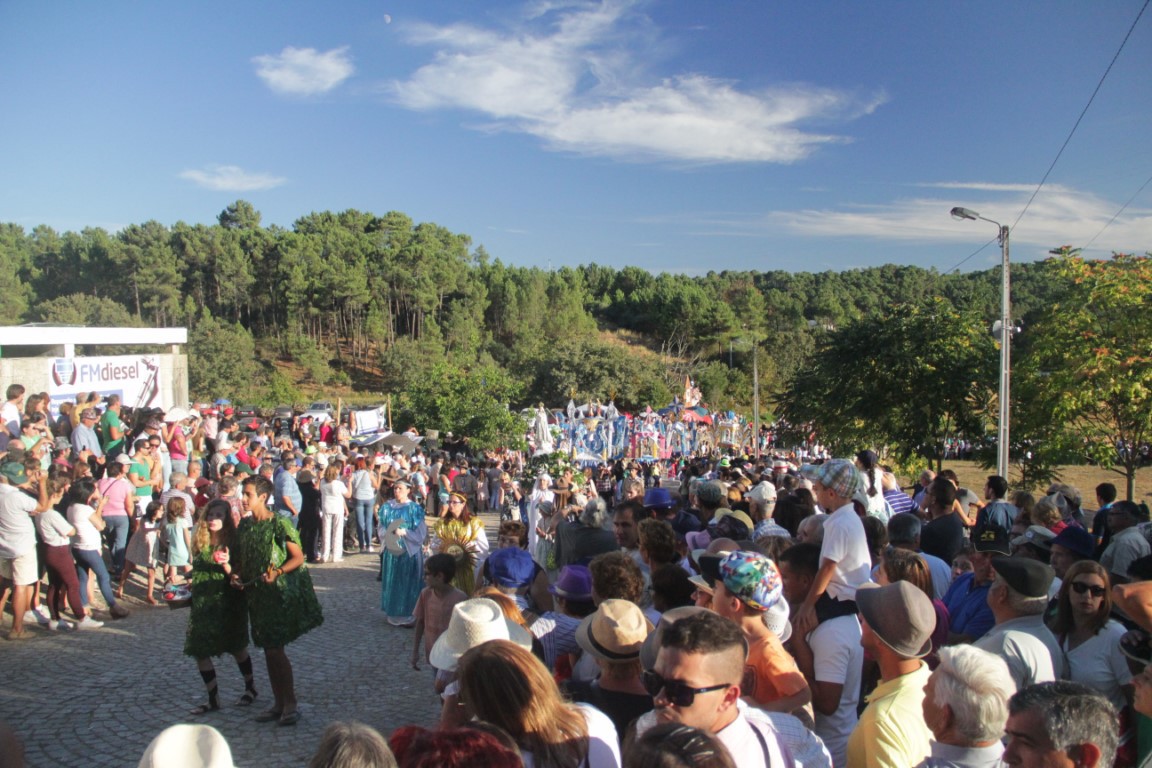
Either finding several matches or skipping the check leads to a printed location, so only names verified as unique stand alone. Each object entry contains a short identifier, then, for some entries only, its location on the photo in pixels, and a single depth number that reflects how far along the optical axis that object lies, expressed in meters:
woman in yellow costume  6.44
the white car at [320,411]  31.26
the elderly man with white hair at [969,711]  2.30
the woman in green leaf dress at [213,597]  5.33
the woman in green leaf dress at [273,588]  5.25
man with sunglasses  2.29
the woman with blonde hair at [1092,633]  3.30
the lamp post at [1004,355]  12.53
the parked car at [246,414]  32.54
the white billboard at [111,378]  17.73
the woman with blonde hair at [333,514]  11.16
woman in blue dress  8.14
